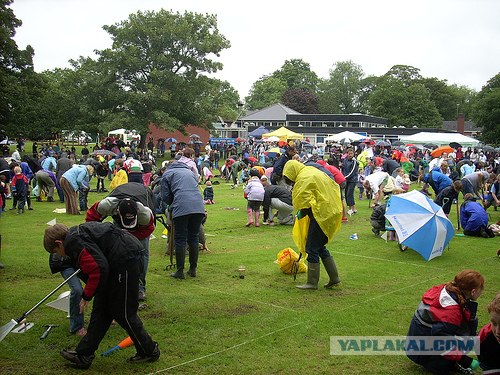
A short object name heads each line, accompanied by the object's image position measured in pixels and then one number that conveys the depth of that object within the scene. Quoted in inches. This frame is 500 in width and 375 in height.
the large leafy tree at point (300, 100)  4379.9
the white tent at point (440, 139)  1898.4
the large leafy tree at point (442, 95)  4094.5
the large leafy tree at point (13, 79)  1162.2
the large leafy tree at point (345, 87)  4911.4
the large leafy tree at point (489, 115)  2042.3
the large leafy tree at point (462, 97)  4325.8
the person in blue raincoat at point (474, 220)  538.6
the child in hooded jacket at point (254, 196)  585.9
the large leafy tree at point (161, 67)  1758.1
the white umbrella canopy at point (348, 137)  1951.3
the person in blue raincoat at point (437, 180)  611.5
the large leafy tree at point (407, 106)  3403.1
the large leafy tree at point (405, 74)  4069.9
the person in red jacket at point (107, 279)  214.7
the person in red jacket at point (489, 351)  181.9
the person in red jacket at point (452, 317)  210.1
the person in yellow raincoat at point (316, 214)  328.2
